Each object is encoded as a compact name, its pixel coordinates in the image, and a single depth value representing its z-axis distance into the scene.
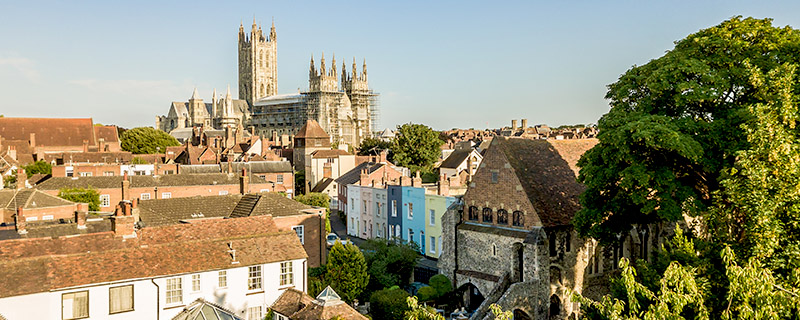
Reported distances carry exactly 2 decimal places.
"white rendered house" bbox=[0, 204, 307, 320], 24.11
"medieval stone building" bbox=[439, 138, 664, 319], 33.38
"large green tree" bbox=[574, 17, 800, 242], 25.95
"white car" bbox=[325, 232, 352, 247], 51.40
